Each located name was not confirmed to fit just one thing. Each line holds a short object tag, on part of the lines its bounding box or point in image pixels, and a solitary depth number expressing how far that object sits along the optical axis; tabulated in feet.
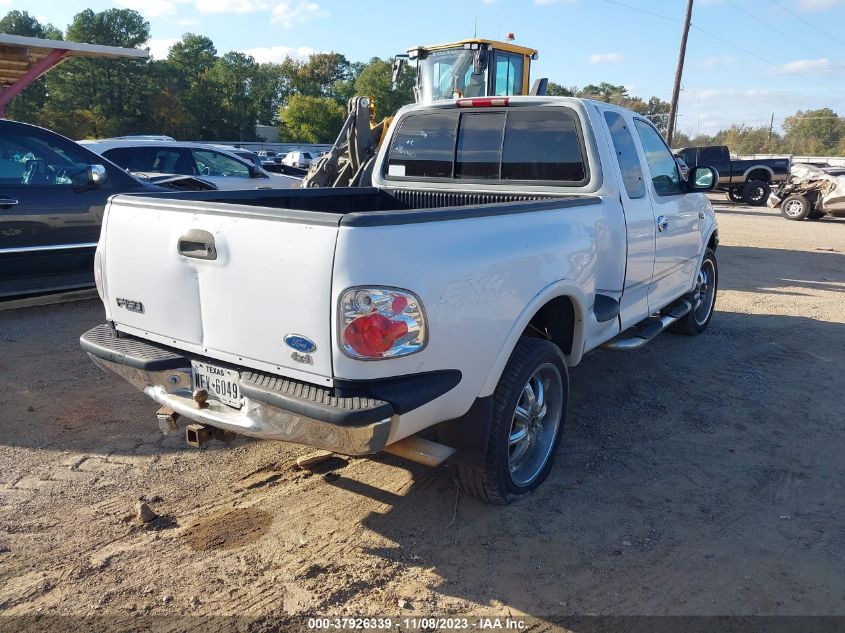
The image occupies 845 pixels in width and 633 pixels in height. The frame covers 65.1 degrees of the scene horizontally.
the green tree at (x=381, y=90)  230.68
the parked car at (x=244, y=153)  36.32
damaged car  58.34
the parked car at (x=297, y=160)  100.34
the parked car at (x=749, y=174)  75.72
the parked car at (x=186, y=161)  31.73
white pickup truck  8.15
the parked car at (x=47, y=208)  19.56
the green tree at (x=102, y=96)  181.78
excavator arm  29.53
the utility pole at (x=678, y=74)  89.21
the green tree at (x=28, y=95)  178.29
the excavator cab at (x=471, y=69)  40.40
